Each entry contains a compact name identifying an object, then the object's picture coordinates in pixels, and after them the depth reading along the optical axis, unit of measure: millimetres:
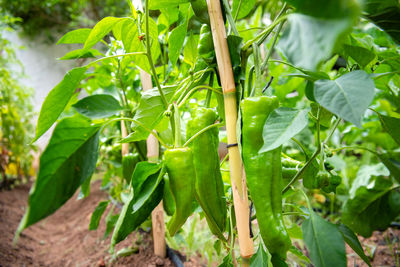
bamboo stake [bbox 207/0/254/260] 430
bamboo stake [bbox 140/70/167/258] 793
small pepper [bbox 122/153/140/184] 855
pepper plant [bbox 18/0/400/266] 297
